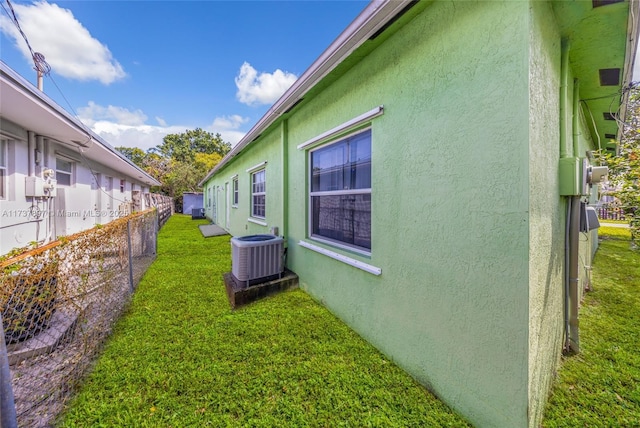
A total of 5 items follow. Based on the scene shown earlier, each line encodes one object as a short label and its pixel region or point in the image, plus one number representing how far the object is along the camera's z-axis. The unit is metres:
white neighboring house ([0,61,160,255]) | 3.67
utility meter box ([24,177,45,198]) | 4.65
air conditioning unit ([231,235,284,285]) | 3.95
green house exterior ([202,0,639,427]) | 1.56
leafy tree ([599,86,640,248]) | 4.17
